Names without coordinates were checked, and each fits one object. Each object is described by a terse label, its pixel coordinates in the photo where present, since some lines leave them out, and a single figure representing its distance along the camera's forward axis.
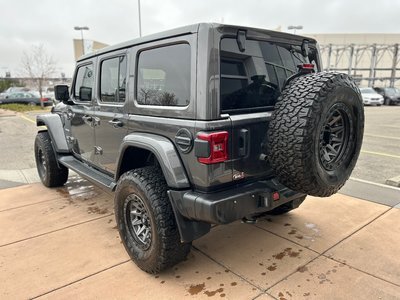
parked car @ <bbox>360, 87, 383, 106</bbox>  23.23
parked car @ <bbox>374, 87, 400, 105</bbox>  24.89
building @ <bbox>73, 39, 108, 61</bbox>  28.67
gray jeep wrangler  2.26
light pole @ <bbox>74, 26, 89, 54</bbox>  26.90
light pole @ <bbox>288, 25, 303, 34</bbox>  26.59
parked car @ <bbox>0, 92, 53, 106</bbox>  24.36
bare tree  26.64
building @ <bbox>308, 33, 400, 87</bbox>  38.16
